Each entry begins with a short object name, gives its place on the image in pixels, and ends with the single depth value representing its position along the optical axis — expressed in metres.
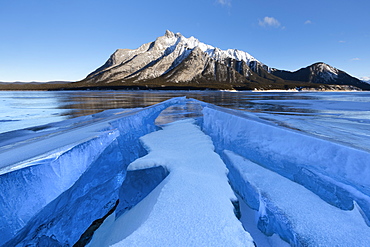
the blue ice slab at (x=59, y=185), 2.36
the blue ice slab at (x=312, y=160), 2.65
